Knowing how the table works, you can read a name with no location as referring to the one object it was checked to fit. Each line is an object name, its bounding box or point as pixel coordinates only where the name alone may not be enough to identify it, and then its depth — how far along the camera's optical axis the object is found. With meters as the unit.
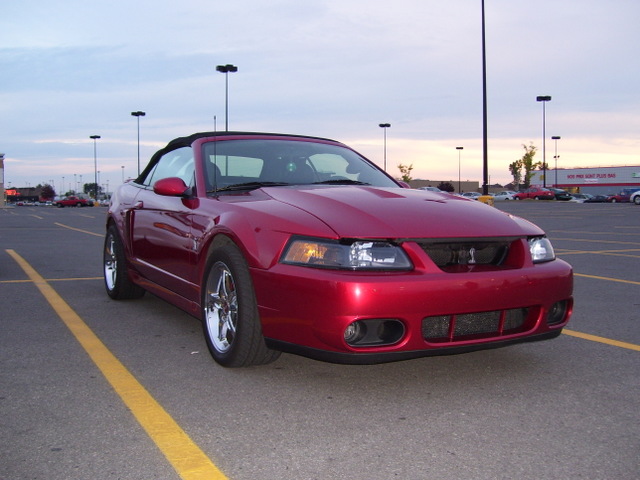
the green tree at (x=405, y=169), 109.19
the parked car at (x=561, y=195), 60.26
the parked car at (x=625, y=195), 55.33
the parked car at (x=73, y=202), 66.74
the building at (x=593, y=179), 98.25
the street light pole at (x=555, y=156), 99.81
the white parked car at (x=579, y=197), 64.51
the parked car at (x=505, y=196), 73.43
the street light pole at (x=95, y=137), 91.63
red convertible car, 3.10
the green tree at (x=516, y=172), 114.49
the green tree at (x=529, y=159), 94.12
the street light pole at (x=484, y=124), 21.39
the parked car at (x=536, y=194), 61.41
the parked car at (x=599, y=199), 59.69
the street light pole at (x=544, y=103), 74.06
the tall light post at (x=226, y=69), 49.56
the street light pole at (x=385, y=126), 79.25
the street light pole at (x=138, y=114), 70.31
